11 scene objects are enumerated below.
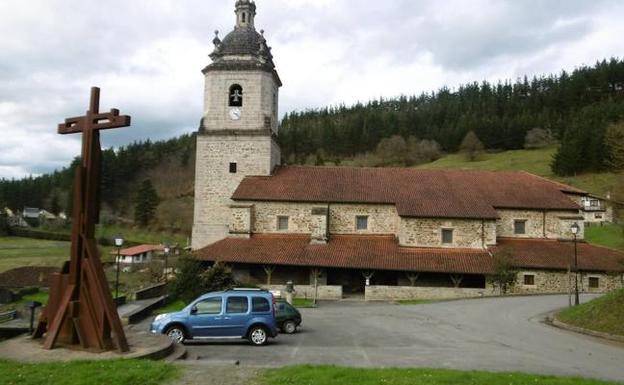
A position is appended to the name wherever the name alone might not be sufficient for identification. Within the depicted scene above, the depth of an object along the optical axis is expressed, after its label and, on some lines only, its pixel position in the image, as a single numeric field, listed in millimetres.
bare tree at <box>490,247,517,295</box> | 28562
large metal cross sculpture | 10086
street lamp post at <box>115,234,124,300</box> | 24150
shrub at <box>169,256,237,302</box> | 24969
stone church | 29484
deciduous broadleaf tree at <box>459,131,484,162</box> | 85750
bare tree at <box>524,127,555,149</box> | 87375
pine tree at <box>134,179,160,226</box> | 77375
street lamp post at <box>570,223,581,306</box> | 23559
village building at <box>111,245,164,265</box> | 59750
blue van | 14055
